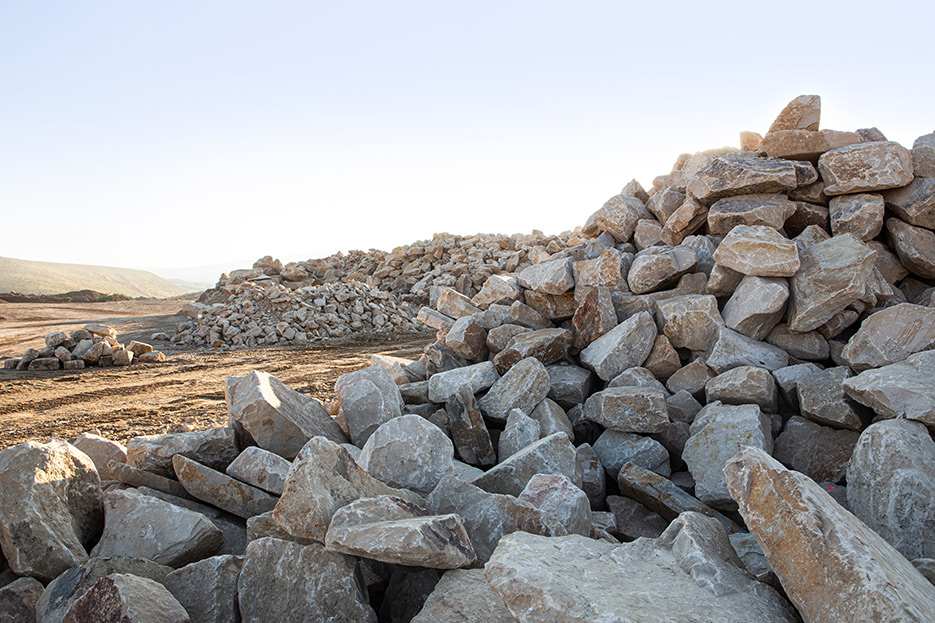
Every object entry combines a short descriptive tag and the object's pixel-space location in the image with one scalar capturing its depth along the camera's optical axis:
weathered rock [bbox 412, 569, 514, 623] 1.91
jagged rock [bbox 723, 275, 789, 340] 4.05
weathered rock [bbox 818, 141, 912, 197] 4.55
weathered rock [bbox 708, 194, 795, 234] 4.65
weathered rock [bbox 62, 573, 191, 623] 1.81
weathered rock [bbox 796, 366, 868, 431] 3.43
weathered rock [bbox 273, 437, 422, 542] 2.25
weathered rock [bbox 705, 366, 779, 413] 3.73
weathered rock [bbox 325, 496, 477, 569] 1.94
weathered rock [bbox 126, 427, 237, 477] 3.24
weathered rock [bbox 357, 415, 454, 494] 3.07
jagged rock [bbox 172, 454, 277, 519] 2.92
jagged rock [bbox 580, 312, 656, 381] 4.27
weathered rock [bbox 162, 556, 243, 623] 2.15
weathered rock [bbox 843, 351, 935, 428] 2.99
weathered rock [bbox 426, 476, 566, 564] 2.39
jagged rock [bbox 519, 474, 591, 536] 2.57
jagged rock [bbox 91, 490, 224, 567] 2.53
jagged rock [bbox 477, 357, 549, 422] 4.00
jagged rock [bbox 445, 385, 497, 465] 3.73
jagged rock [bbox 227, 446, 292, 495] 2.96
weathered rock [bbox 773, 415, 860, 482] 3.52
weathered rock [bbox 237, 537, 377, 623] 2.09
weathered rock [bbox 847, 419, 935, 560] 2.57
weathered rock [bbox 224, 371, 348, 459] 3.46
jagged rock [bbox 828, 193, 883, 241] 4.55
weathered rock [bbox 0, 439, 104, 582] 2.29
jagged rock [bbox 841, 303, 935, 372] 3.58
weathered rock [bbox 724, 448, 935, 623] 1.59
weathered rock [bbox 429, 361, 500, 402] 4.34
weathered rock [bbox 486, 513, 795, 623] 1.66
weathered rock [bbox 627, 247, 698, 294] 4.63
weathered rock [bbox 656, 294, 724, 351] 4.27
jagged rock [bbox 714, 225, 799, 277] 4.08
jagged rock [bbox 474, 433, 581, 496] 3.09
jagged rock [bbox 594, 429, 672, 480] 3.77
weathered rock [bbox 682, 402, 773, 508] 3.38
